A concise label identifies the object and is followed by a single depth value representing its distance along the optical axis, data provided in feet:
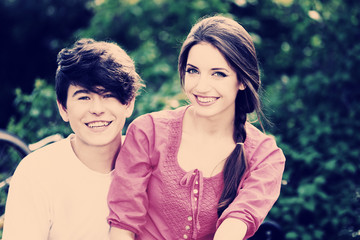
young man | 7.09
